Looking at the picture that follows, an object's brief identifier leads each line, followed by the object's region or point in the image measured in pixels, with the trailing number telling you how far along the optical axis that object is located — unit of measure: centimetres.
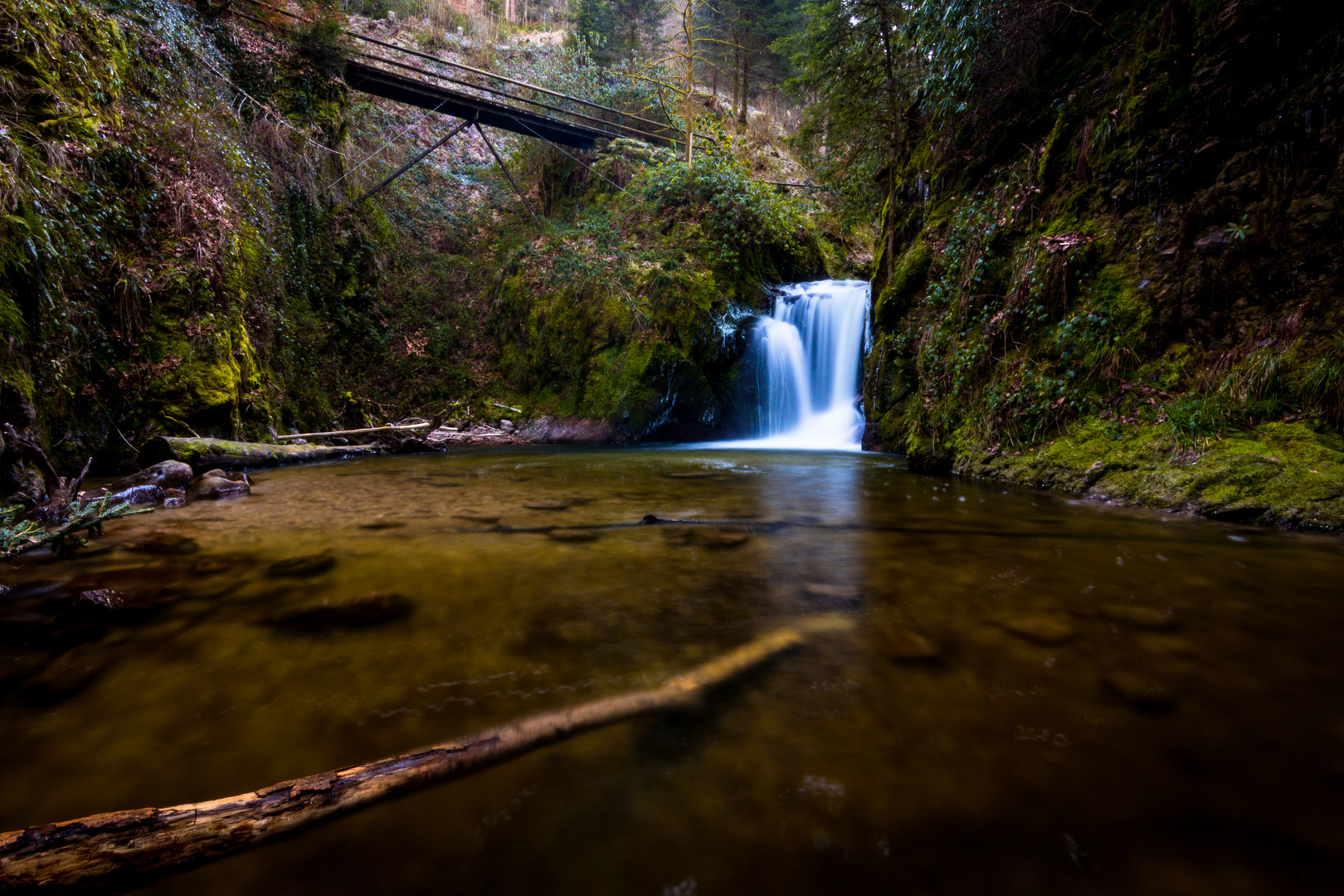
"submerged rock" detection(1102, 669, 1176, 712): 154
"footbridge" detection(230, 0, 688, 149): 1049
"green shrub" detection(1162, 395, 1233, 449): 408
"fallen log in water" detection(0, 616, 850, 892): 89
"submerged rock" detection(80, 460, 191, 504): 451
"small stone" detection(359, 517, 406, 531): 376
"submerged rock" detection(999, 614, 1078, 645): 198
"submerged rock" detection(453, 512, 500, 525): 393
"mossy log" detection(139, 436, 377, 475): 571
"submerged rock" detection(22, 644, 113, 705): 164
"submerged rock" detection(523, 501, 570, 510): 444
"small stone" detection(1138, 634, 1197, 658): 183
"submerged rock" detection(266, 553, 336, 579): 278
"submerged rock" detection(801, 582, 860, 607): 239
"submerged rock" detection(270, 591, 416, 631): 216
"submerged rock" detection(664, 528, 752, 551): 333
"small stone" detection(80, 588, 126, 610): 228
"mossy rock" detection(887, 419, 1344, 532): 344
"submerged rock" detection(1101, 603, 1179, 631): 206
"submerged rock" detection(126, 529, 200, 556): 317
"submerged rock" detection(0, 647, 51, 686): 174
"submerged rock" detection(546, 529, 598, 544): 343
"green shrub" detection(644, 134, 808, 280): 1215
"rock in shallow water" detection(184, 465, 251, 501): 481
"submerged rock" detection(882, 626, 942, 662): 186
